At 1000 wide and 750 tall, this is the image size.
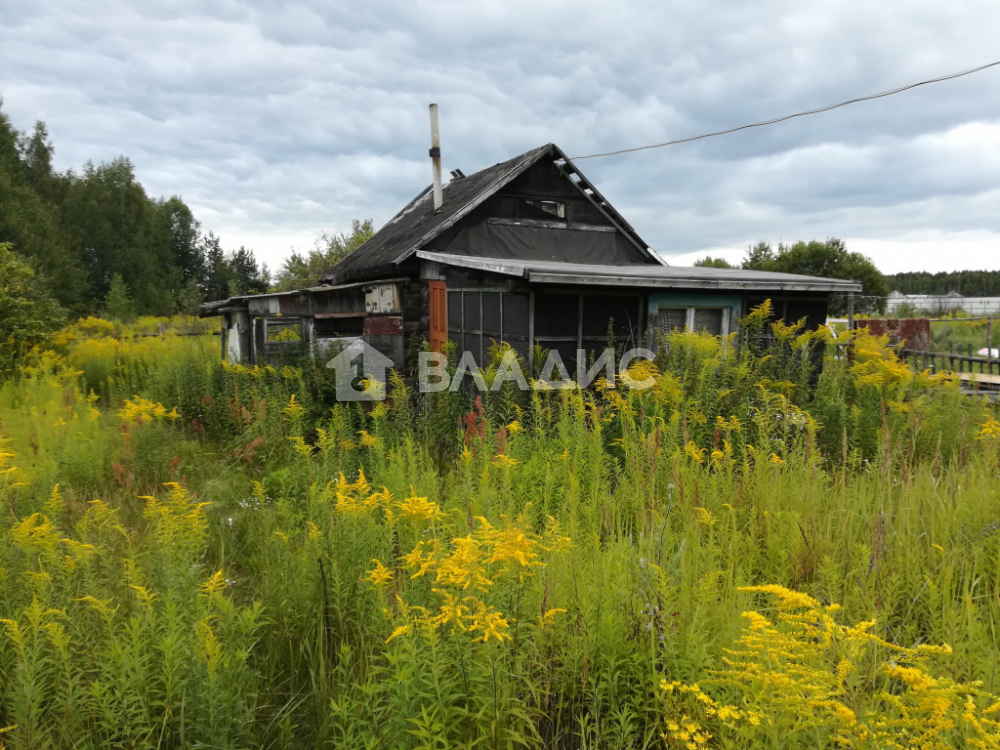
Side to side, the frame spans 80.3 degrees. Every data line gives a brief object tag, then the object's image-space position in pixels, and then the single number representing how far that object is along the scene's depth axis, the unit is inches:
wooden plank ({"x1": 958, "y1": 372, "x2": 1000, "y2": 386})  382.3
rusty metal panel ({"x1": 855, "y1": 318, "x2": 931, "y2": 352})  617.1
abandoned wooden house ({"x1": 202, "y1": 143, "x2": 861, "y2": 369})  337.7
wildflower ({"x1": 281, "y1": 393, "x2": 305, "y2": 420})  214.2
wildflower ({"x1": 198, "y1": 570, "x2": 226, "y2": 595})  89.1
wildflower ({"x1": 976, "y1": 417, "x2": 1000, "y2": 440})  175.6
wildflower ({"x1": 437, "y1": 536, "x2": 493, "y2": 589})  70.7
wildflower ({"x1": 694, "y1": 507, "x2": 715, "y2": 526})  113.3
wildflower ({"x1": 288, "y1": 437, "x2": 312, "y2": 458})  159.9
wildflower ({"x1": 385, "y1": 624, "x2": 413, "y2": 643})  66.0
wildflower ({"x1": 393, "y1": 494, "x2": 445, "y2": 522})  92.1
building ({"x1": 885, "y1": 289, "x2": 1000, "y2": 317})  1502.1
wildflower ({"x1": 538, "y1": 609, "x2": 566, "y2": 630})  77.4
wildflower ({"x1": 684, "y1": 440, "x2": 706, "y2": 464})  154.3
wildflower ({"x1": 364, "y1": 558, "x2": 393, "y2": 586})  84.3
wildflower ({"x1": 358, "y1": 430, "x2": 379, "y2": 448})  176.1
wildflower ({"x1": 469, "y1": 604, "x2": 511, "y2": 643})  65.6
